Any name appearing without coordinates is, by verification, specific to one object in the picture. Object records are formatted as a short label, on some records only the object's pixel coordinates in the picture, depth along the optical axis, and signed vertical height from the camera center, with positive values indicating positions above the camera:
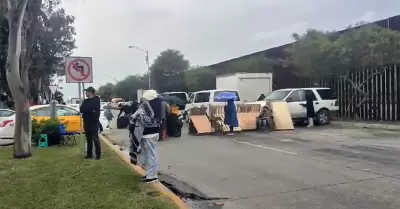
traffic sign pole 12.15 +0.00
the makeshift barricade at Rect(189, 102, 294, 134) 19.84 -1.01
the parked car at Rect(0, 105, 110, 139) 17.73 -0.61
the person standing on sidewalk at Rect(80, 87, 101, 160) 10.86 -0.42
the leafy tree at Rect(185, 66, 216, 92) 56.75 +1.95
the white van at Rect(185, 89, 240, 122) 24.07 -0.07
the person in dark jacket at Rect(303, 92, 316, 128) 22.31 -0.76
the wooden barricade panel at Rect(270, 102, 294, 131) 20.50 -0.99
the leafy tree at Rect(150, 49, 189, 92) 69.06 +4.16
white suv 22.67 -0.41
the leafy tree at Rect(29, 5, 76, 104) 31.62 +3.70
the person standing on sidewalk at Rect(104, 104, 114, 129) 26.23 -1.03
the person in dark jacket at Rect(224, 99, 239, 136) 18.72 -0.85
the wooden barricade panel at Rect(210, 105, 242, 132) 19.83 -1.01
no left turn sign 11.65 +0.73
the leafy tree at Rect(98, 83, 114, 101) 112.65 +1.78
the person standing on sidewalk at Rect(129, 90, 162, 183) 7.91 -0.51
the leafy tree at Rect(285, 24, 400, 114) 21.61 +1.98
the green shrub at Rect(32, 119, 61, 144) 14.45 -0.92
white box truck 27.47 +0.64
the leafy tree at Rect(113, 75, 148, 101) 93.06 +2.42
